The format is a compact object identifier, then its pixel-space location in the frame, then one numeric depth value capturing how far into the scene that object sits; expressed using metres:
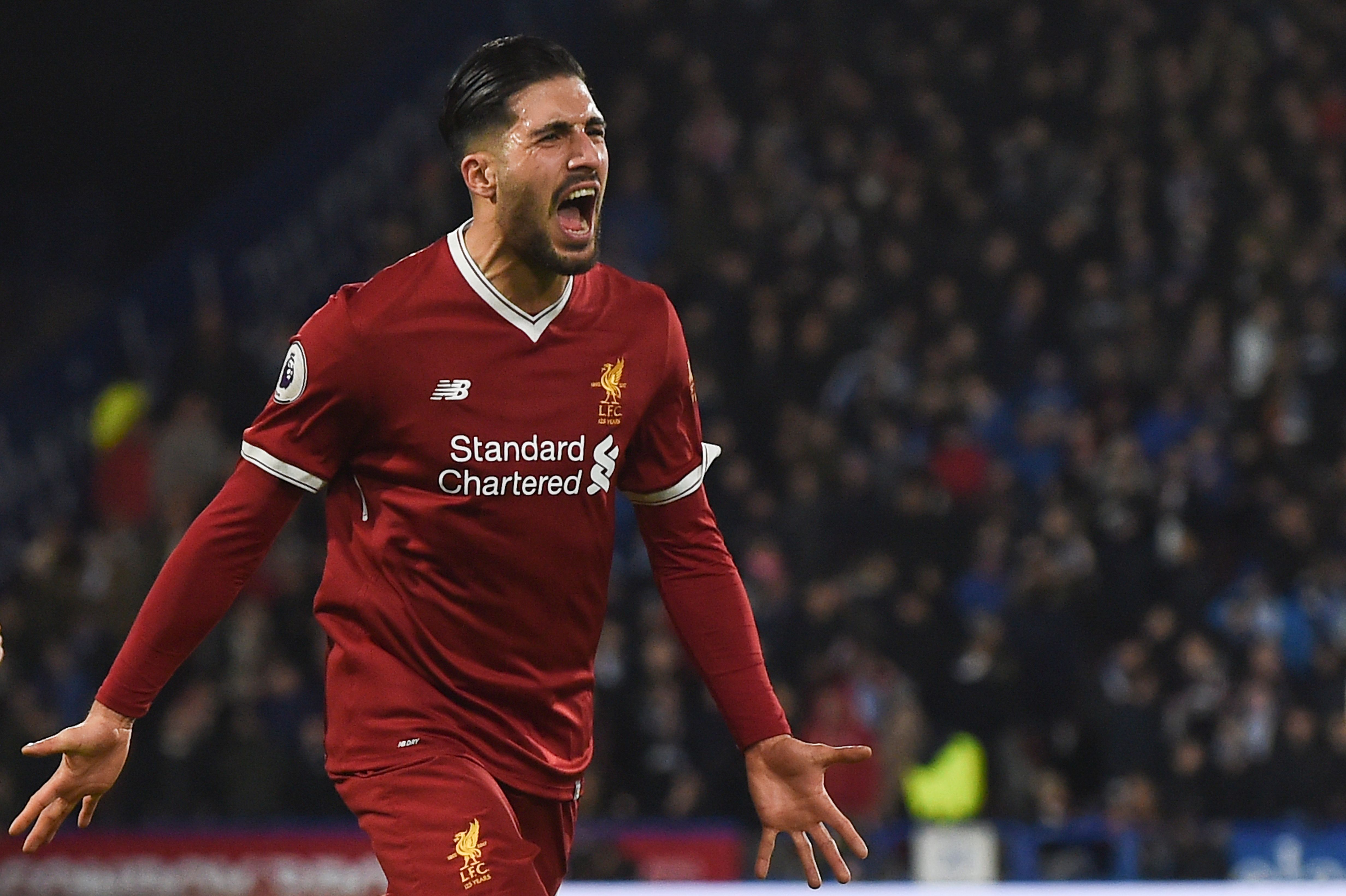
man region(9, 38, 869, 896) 6.90
